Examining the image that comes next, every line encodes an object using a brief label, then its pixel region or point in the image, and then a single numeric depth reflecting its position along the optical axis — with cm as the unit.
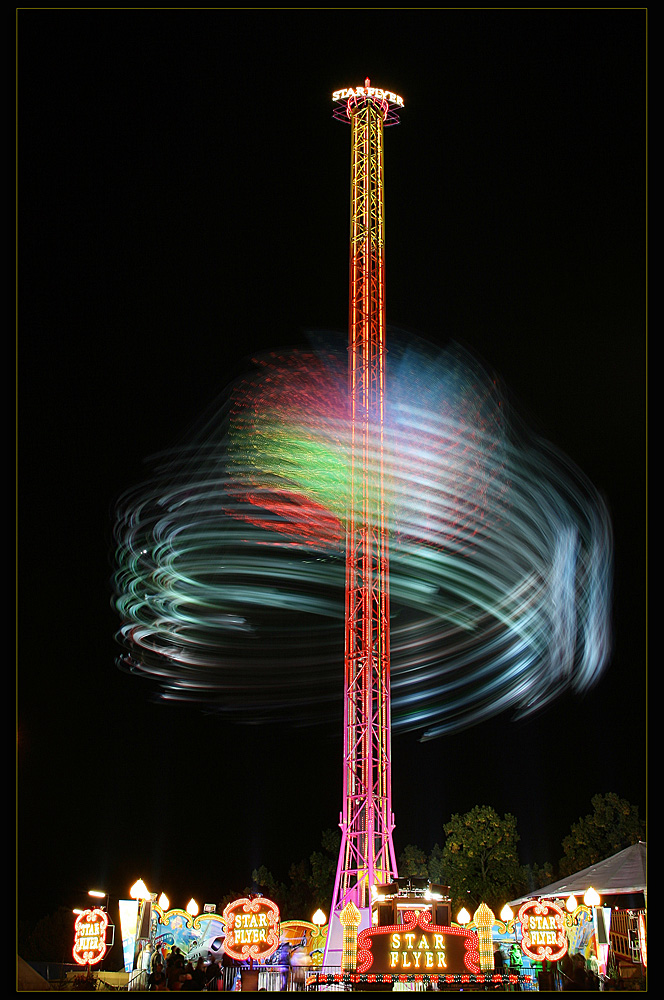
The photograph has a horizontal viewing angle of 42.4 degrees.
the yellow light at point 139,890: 1753
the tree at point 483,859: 3609
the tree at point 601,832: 3562
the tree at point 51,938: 4219
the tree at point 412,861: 4134
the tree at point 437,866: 3866
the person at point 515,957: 1852
